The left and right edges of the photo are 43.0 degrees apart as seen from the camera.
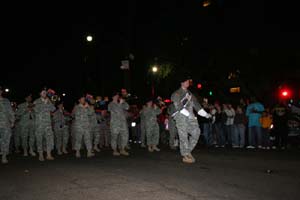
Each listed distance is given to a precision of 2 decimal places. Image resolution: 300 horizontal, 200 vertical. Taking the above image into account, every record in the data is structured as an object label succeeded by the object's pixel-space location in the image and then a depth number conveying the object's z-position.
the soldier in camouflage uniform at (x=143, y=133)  15.44
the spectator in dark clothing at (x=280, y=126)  14.37
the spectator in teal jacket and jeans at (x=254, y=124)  14.79
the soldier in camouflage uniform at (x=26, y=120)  13.54
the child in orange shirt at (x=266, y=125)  14.76
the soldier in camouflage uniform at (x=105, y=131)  15.68
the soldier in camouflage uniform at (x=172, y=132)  14.77
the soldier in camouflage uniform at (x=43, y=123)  11.35
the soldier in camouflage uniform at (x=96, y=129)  13.82
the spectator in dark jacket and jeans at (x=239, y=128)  15.21
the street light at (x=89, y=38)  27.31
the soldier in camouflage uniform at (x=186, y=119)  9.72
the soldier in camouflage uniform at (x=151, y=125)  13.64
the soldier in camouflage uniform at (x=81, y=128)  12.11
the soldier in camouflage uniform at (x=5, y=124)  10.91
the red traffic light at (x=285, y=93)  18.70
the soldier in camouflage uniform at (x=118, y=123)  12.23
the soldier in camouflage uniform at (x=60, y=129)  13.84
